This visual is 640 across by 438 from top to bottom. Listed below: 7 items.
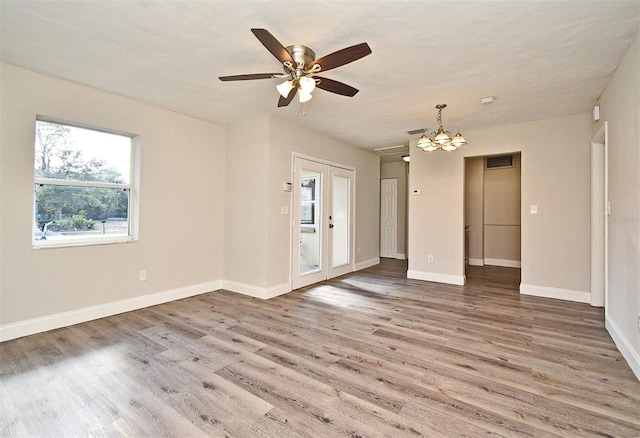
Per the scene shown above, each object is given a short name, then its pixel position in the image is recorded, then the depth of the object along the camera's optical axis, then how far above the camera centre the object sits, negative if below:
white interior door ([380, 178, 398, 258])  8.02 +0.13
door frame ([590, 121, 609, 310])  3.81 +0.03
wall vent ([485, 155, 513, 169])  6.84 +1.42
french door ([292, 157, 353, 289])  4.74 -0.01
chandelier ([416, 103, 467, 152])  3.77 +1.05
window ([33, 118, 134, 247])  3.10 +0.38
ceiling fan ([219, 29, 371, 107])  2.02 +1.16
